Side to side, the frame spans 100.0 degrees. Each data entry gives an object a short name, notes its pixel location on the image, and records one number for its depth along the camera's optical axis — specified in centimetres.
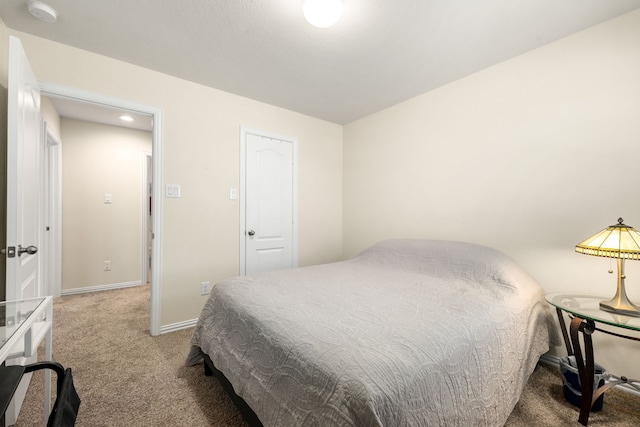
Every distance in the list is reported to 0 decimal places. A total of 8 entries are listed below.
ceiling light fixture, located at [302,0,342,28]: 150
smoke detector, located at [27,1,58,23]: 163
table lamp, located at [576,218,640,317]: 139
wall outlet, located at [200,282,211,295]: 268
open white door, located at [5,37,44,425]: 140
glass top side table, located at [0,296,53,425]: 96
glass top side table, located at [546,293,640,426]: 134
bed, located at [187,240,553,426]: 89
